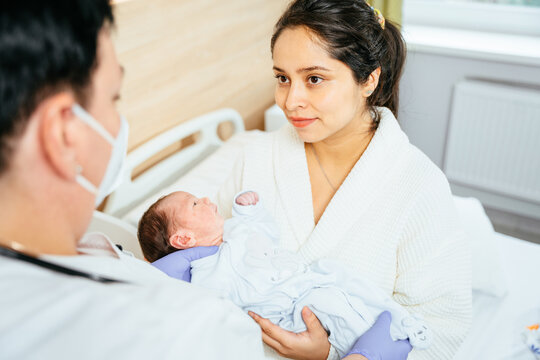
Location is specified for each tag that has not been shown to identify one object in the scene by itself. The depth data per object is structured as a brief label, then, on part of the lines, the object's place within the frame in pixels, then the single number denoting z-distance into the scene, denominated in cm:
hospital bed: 159
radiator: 260
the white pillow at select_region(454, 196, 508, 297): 171
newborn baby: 121
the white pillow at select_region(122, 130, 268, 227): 187
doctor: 55
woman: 129
